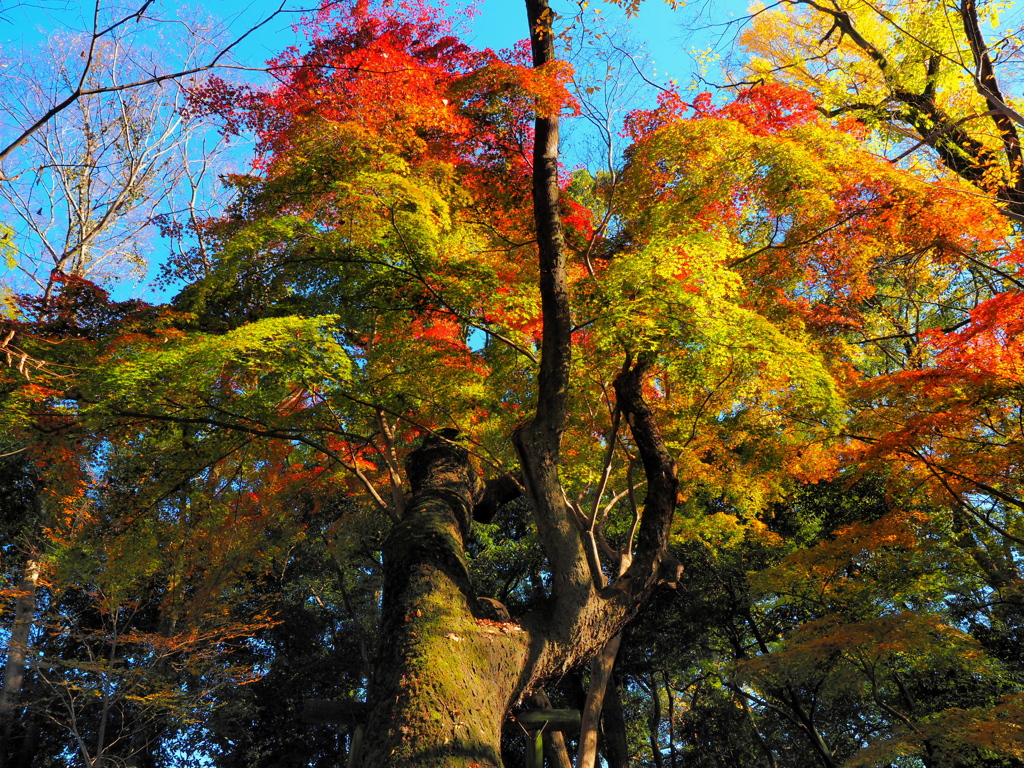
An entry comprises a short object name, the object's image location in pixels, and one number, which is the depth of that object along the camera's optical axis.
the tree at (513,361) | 4.74
